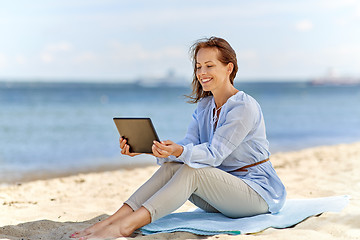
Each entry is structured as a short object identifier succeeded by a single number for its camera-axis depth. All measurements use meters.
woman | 3.15
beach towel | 3.24
